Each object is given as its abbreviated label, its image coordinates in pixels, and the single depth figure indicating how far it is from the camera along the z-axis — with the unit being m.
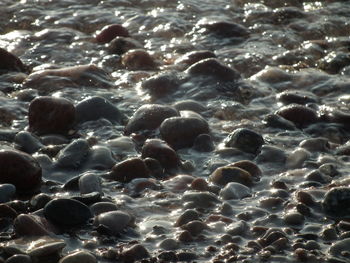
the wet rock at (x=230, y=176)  8.08
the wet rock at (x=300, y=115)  9.62
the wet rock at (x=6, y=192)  7.39
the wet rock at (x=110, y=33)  12.30
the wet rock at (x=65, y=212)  7.07
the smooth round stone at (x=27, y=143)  8.63
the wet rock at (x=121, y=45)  11.88
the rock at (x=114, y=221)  7.04
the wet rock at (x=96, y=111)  9.51
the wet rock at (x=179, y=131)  8.98
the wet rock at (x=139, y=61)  11.30
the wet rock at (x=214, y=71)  10.72
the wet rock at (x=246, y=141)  8.87
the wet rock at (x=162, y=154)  8.47
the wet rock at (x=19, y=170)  7.69
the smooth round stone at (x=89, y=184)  7.70
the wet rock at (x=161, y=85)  10.43
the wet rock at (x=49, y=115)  9.16
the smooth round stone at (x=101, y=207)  7.31
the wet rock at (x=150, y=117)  9.30
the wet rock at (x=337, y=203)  7.41
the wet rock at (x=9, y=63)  10.95
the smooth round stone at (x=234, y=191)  7.77
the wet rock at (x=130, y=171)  8.16
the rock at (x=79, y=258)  6.33
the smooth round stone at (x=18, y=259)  6.25
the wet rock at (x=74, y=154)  8.37
